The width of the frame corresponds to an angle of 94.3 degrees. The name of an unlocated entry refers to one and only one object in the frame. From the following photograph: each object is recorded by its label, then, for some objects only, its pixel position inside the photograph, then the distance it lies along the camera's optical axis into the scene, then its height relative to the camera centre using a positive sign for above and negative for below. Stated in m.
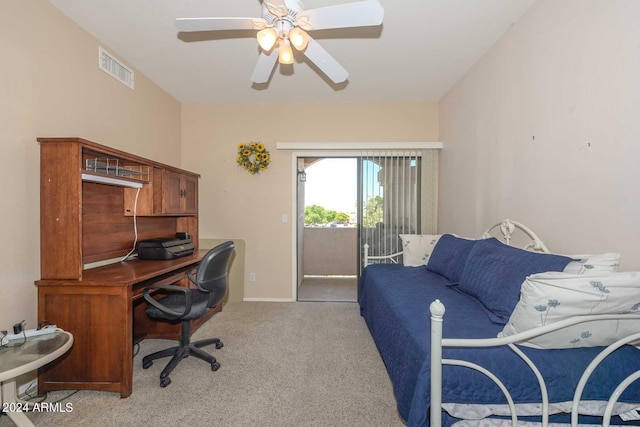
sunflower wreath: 3.82 +0.69
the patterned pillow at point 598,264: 1.39 -0.25
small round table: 1.35 -0.72
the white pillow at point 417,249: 3.21 -0.41
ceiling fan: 1.53 +1.04
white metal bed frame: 1.05 -0.56
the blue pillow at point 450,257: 2.39 -0.40
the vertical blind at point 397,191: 3.87 +0.26
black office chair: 2.09 -0.71
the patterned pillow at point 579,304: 1.11 -0.35
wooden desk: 1.88 -0.78
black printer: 2.71 -0.37
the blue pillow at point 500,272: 1.57 -0.36
